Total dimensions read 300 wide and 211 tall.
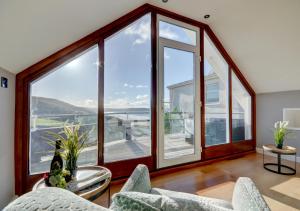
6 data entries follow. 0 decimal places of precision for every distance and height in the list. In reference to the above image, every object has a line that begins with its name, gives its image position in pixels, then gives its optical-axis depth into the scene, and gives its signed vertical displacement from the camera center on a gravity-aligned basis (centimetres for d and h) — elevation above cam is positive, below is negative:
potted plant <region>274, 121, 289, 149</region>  277 -45
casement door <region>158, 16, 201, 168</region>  273 +26
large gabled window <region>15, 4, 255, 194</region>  203 +19
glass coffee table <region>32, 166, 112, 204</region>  114 -56
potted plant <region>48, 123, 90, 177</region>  128 -33
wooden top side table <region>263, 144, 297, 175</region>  260 -95
